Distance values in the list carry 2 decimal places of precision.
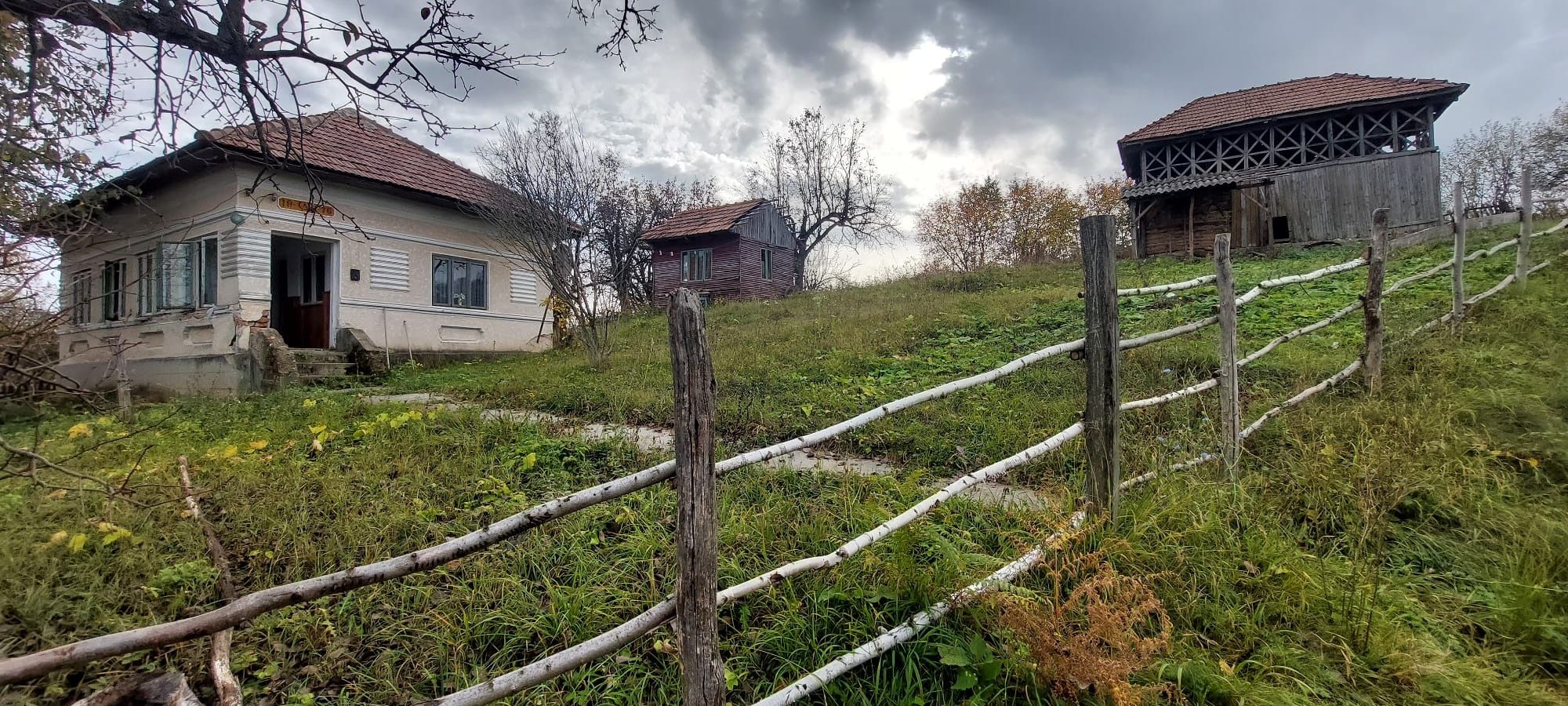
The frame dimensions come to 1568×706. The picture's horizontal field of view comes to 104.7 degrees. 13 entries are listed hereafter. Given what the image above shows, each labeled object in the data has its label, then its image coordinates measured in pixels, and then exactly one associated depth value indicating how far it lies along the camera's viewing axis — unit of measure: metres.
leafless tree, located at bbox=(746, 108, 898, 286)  29.64
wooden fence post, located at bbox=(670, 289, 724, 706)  1.55
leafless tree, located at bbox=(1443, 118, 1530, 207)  25.25
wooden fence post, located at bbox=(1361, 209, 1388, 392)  3.83
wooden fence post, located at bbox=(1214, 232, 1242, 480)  3.06
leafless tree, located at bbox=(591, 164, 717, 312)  23.30
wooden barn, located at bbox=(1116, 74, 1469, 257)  16.62
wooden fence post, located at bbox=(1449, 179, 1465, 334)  4.93
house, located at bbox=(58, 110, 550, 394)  9.78
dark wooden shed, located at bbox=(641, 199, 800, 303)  23.58
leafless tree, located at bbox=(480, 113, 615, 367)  9.85
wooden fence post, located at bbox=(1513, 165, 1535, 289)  5.82
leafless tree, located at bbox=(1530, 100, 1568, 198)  20.53
